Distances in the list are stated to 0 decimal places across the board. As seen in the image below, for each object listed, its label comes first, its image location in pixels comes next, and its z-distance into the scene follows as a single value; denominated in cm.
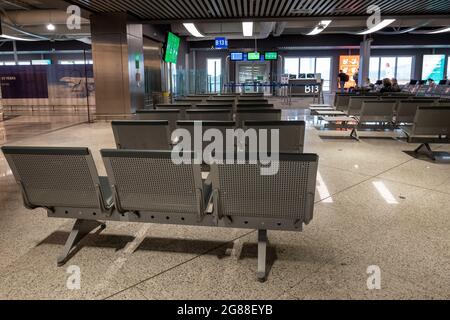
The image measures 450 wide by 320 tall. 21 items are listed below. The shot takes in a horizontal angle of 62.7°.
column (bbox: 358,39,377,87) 2194
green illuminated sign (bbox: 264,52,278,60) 2185
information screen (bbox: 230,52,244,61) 2260
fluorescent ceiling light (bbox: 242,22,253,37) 1809
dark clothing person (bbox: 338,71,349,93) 1972
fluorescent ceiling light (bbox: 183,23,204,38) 1740
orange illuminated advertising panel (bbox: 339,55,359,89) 2591
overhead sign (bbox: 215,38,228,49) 2100
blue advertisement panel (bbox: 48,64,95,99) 1488
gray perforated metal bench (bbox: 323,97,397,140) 729
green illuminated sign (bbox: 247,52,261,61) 2177
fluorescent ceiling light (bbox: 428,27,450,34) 2114
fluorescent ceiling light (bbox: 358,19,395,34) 1685
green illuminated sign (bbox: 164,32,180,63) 1402
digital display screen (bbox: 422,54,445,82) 2629
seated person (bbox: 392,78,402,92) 1278
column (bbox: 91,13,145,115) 1127
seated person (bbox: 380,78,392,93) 1266
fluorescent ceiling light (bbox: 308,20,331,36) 1785
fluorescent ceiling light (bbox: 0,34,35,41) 1672
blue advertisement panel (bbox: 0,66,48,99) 1482
